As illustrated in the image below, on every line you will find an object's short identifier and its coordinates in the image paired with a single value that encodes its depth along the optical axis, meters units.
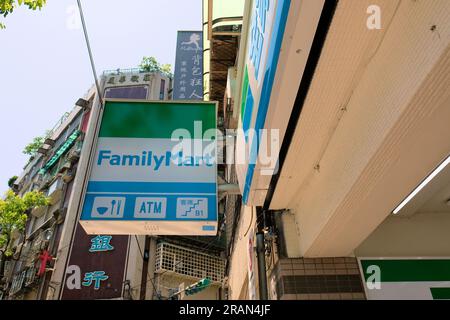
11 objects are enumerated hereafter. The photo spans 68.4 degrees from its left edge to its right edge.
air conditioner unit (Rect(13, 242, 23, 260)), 22.41
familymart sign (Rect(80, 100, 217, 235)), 3.33
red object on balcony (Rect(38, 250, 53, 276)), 16.29
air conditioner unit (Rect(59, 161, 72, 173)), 20.67
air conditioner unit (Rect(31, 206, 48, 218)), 21.53
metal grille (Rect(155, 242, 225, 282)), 16.77
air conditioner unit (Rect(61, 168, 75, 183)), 20.39
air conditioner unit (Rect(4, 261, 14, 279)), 21.87
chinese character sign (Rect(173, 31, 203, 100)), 11.96
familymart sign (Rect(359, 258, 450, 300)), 3.89
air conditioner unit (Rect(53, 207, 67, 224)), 18.76
